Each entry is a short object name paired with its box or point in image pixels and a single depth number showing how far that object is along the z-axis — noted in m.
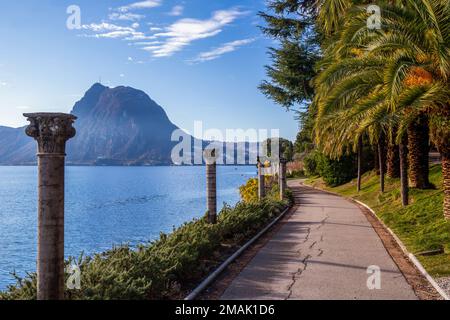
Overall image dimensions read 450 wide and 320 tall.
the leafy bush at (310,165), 59.22
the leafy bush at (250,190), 33.04
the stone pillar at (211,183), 14.88
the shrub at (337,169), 42.88
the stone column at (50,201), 6.37
